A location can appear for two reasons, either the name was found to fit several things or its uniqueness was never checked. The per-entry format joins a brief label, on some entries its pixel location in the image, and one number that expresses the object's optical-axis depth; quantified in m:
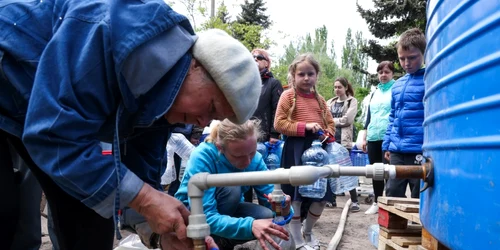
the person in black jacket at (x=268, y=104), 4.58
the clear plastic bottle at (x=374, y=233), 3.41
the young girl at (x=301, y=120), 3.78
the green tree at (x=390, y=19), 19.67
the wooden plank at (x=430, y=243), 2.05
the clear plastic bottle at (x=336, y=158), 3.93
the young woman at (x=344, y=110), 6.80
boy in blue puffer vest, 3.65
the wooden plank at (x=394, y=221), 2.98
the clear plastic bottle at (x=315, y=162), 3.71
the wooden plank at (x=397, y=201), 3.02
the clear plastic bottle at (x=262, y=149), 4.49
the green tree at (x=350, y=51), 40.83
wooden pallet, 2.76
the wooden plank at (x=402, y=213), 2.59
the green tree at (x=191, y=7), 17.74
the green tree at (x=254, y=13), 31.31
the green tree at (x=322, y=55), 33.50
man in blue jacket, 1.24
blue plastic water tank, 1.28
